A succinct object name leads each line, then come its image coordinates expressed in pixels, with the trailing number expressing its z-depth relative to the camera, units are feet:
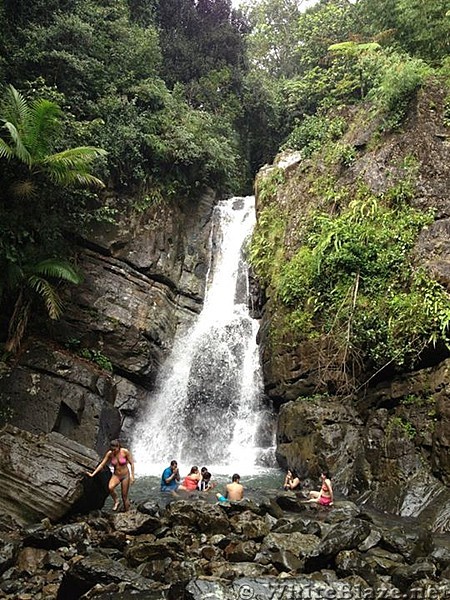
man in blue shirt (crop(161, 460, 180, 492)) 32.45
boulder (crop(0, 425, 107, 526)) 23.44
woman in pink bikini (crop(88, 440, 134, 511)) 26.86
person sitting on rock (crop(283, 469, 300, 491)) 32.89
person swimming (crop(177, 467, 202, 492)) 32.58
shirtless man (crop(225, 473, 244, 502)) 29.71
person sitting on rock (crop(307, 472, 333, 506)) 29.22
